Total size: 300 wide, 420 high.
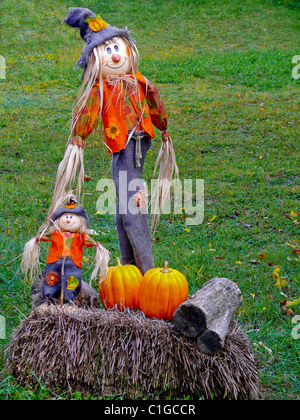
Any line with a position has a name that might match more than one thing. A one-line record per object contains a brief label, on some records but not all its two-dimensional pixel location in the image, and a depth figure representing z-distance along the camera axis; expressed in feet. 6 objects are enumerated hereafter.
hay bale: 20.13
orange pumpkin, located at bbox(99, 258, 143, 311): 22.88
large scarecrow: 23.61
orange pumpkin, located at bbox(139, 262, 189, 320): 22.00
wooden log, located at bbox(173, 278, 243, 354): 19.86
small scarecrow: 22.20
